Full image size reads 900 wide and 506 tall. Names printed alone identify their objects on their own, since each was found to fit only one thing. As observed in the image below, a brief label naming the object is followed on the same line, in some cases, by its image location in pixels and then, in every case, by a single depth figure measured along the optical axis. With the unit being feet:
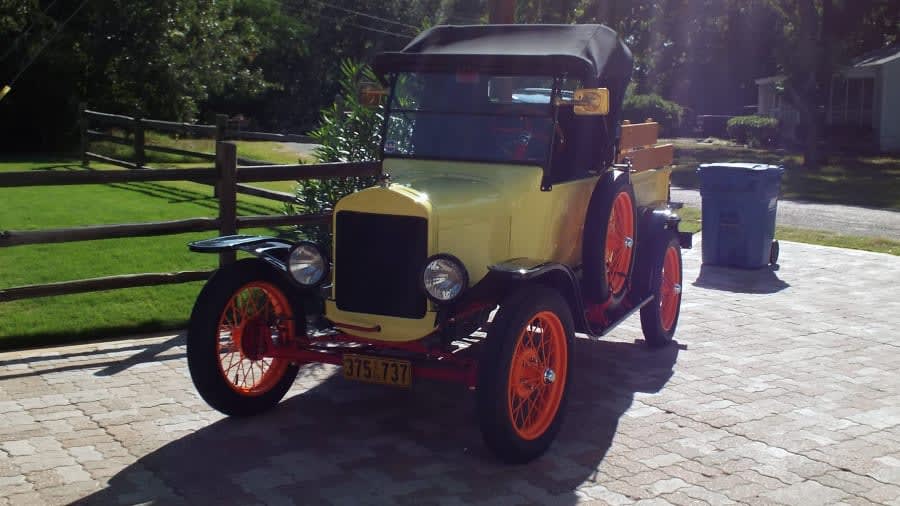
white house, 126.72
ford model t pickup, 18.52
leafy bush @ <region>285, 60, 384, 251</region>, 33.65
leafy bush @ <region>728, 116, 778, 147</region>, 138.41
